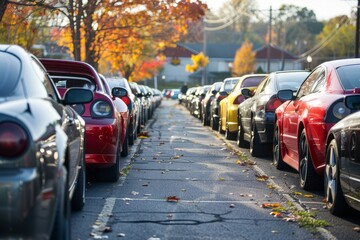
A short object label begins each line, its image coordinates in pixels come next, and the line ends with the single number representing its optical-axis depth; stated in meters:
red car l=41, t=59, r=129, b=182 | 9.81
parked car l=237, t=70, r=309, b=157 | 13.36
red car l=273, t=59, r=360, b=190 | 8.90
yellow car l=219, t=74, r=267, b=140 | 18.16
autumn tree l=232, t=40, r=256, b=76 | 95.75
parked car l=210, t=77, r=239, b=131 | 22.28
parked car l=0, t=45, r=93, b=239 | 4.40
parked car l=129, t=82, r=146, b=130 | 21.82
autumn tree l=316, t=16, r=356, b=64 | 99.00
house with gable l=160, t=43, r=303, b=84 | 114.89
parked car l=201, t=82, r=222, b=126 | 26.65
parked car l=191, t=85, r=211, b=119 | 32.41
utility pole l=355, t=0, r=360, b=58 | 32.64
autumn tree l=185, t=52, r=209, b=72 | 86.81
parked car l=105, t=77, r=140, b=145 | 16.69
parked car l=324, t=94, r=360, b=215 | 7.10
